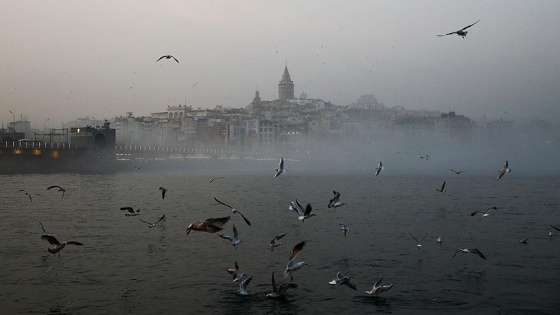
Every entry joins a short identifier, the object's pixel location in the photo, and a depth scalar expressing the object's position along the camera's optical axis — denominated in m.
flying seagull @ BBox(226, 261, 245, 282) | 15.30
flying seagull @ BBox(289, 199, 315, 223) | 15.00
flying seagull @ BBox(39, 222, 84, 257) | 15.51
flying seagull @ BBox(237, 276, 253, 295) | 17.01
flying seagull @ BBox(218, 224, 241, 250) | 15.50
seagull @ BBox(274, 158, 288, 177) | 18.22
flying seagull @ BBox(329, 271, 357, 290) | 14.68
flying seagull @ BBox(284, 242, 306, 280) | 13.08
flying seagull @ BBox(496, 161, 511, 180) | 21.17
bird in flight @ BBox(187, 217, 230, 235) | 13.84
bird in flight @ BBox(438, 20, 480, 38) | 18.75
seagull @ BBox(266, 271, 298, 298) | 16.78
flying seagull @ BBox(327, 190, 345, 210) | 18.70
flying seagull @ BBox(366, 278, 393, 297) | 17.04
